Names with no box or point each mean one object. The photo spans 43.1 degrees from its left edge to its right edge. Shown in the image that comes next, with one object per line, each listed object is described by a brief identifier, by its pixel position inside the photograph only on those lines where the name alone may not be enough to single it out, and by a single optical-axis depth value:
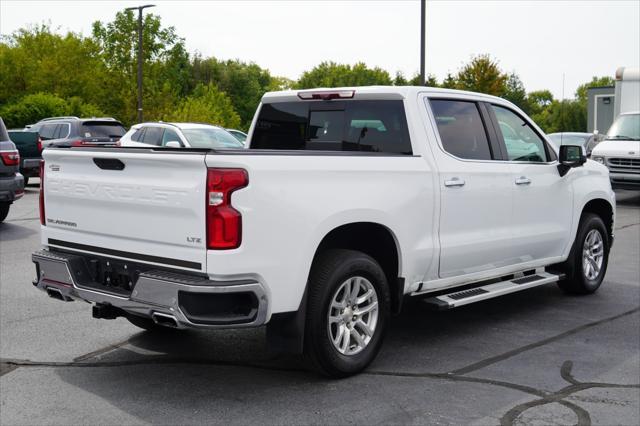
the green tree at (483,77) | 54.54
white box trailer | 20.14
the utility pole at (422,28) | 25.05
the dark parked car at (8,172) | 12.68
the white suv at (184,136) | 18.56
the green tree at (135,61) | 53.41
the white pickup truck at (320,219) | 4.52
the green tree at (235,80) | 99.75
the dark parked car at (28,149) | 19.88
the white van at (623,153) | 17.23
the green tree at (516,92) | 79.44
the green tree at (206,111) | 54.75
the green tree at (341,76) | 124.12
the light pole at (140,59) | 40.60
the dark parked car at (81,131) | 23.64
